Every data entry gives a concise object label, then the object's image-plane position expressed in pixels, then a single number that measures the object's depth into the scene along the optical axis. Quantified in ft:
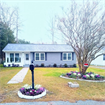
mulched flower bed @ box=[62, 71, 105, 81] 20.88
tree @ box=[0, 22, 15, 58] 54.71
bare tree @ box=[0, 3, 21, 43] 53.18
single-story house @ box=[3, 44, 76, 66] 46.01
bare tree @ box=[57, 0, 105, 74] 21.16
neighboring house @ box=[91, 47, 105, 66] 57.67
